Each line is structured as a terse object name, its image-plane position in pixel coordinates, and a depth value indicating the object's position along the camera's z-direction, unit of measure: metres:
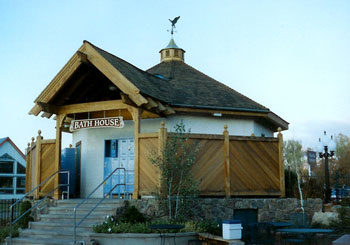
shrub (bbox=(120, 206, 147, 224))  12.30
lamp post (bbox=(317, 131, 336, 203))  16.94
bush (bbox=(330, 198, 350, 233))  12.25
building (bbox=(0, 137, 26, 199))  33.97
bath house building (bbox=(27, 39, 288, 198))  13.60
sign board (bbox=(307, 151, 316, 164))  16.59
